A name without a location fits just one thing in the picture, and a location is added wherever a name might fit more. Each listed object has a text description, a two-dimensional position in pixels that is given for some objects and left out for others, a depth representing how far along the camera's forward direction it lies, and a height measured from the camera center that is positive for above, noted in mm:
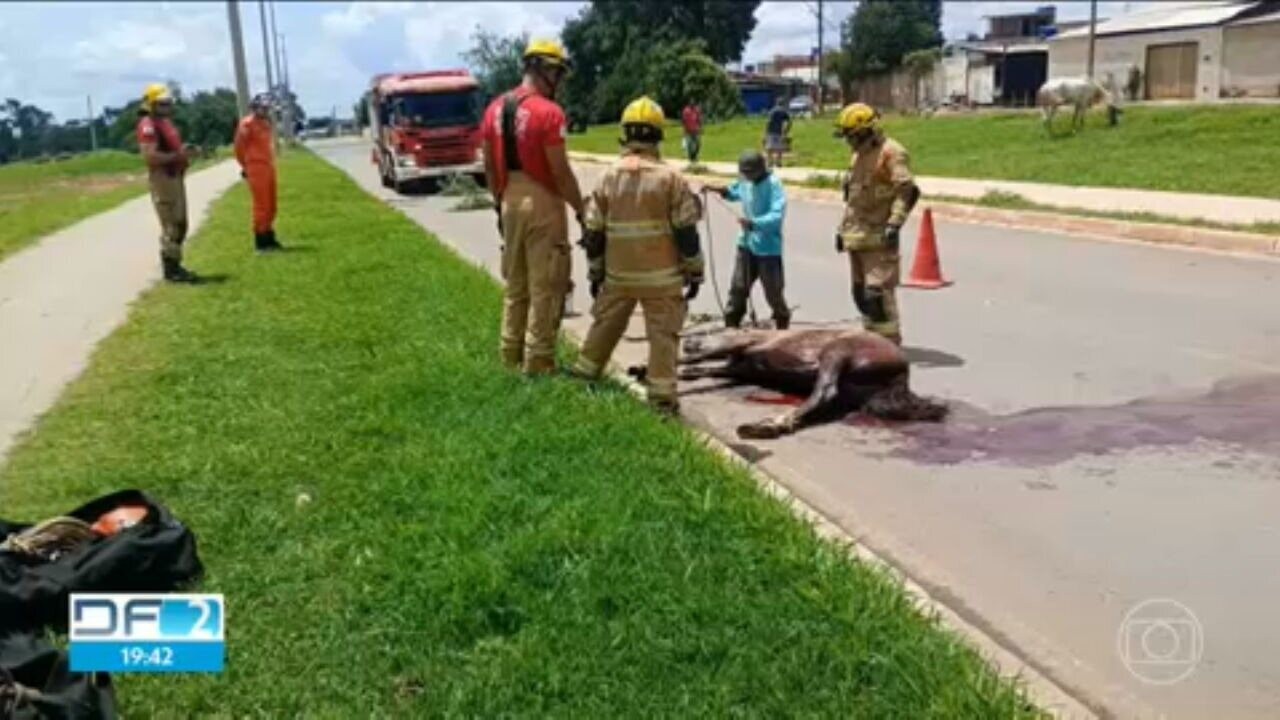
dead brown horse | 6773 -1558
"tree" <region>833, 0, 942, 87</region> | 66125 +2560
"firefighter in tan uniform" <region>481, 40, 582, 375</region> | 7074 -522
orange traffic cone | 11680 -1630
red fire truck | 29141 -537
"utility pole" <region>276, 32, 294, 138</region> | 71312 -332
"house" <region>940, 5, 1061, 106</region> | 59906 +339
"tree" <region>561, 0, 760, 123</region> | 73562 +3347
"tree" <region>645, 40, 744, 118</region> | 59906 +375
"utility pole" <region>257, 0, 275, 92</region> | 59000 +2960
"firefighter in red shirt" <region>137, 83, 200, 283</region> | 12758 -446
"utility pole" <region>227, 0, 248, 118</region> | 28156 +1196
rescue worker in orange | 15352 -554
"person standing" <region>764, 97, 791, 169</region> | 29562 -999
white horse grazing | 29500 -460
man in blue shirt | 8727 -946
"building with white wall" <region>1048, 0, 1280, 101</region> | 40656 +731
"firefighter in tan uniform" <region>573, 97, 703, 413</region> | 6555 -740
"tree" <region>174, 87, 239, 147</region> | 75562 -542
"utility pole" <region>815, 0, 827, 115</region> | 65250 +228
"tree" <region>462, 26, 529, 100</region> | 68625 +2111
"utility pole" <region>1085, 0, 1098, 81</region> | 46531 +1959
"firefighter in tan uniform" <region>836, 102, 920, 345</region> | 7785 -740
